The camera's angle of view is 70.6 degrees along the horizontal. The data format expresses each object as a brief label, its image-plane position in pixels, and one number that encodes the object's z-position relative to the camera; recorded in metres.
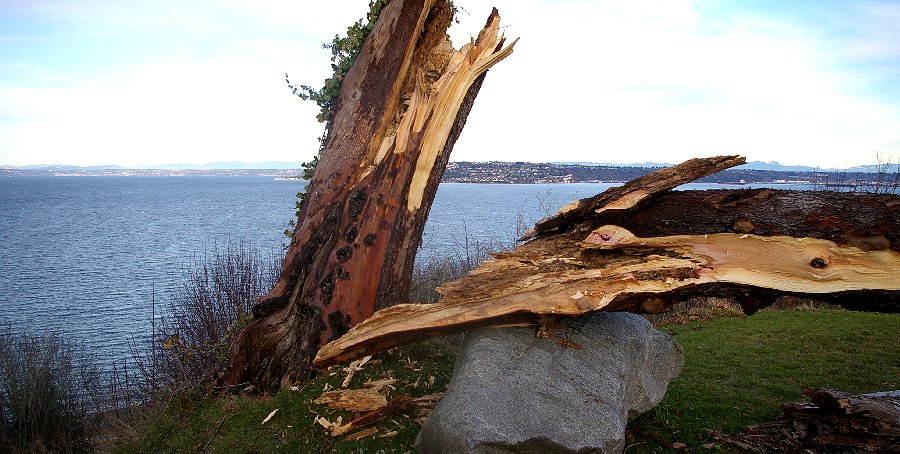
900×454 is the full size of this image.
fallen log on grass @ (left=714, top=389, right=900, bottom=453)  5.25
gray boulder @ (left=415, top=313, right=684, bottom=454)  4.64
